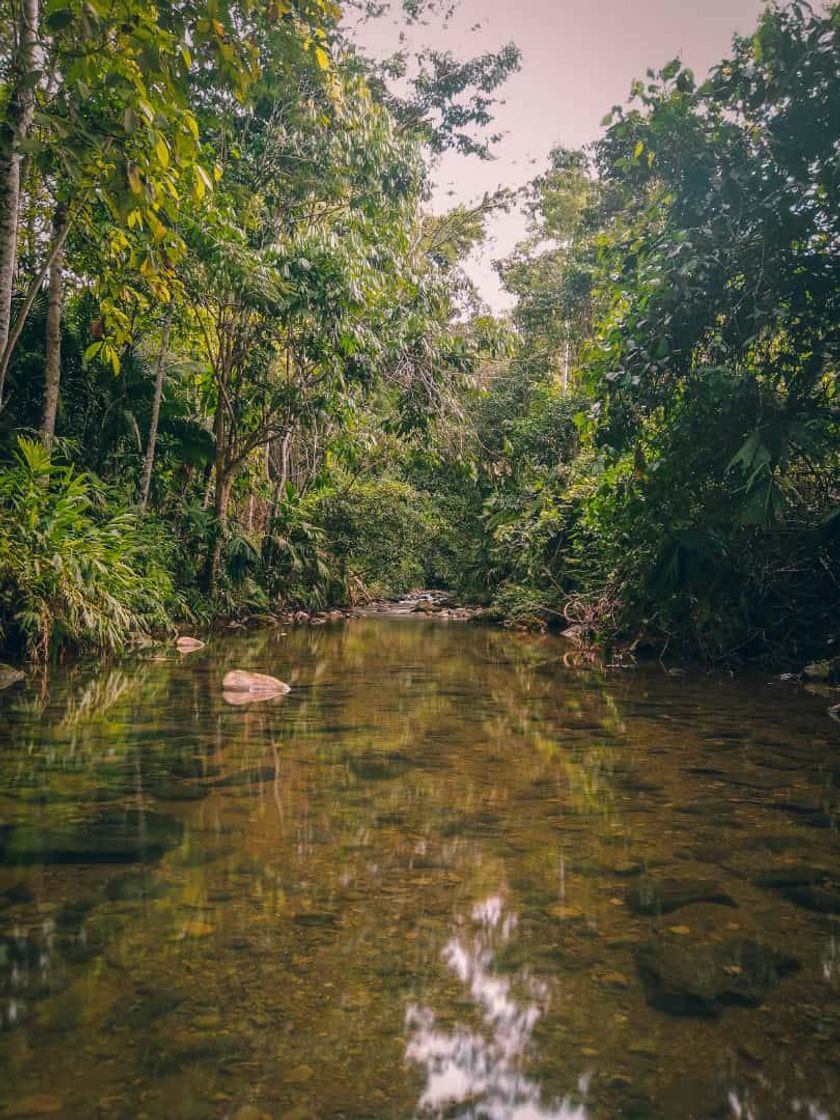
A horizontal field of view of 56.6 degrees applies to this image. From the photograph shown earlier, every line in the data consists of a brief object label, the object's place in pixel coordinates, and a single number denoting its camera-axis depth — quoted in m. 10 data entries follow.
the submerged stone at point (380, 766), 3.70
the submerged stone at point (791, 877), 2.49
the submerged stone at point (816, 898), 2.31
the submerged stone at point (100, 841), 2.55
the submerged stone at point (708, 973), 1.79
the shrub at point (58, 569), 6.73
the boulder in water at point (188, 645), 8.65
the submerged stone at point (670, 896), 2.29
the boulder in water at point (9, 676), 5.89
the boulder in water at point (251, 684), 6.04
